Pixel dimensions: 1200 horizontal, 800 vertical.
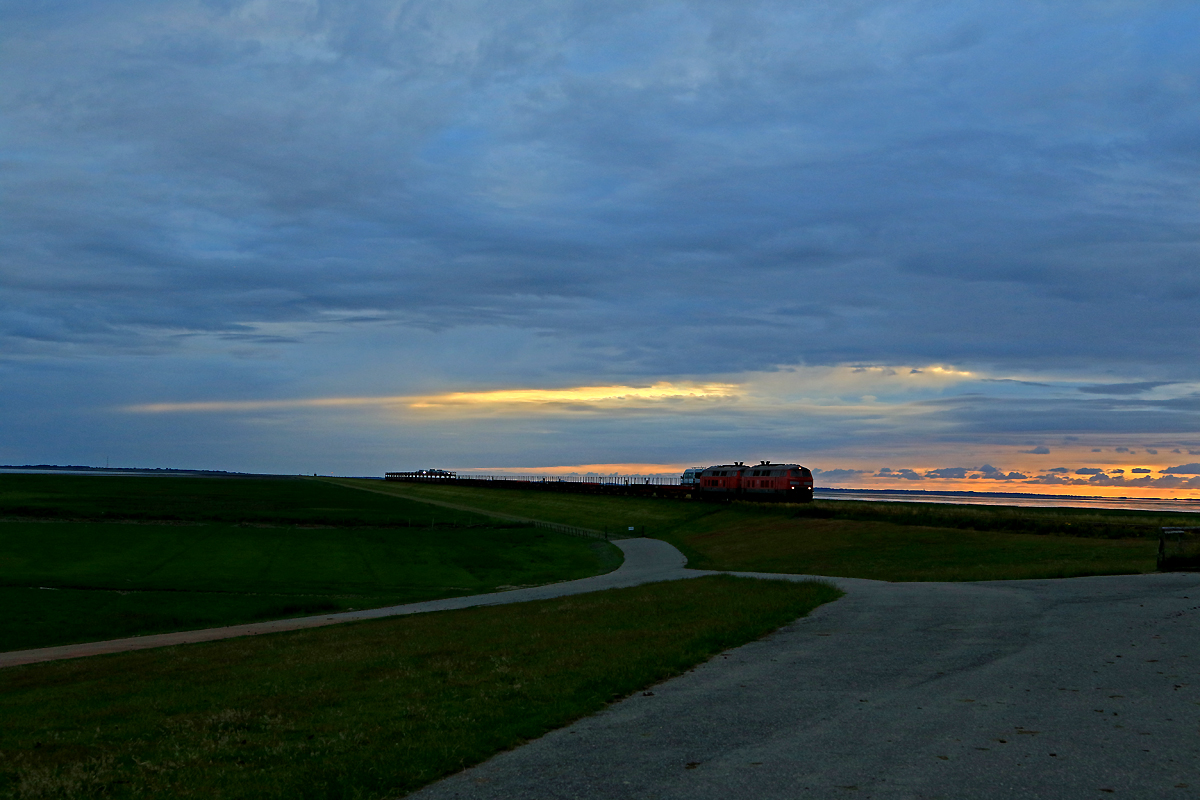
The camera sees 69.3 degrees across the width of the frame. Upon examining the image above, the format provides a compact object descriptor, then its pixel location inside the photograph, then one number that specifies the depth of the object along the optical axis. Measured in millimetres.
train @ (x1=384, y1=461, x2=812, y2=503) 106000
